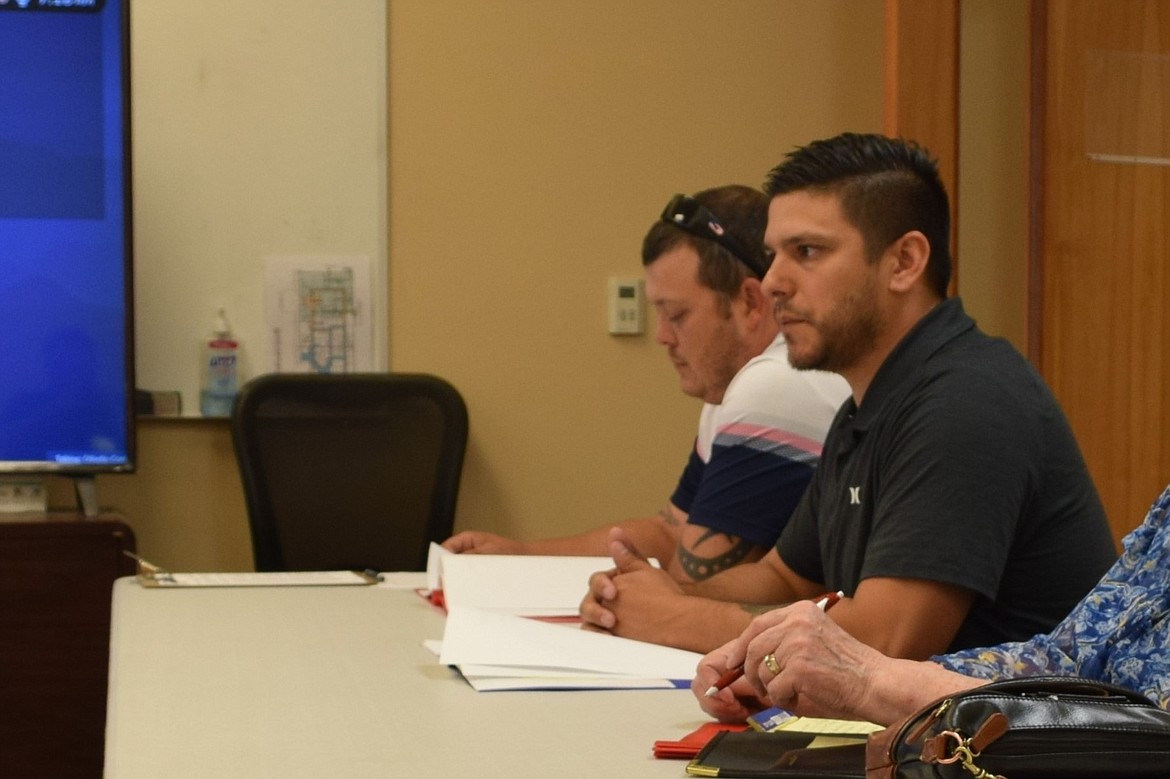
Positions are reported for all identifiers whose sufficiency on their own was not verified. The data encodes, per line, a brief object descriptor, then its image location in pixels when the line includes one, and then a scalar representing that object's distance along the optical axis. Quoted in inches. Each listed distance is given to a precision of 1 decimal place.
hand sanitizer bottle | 267.9
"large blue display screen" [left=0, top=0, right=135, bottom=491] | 249.4
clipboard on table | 190.9
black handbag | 72.4
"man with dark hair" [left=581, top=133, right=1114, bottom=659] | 124.5
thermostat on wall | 287.4
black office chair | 259.9
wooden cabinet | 237.0
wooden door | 240.1
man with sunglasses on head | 173.7
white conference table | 97.9
